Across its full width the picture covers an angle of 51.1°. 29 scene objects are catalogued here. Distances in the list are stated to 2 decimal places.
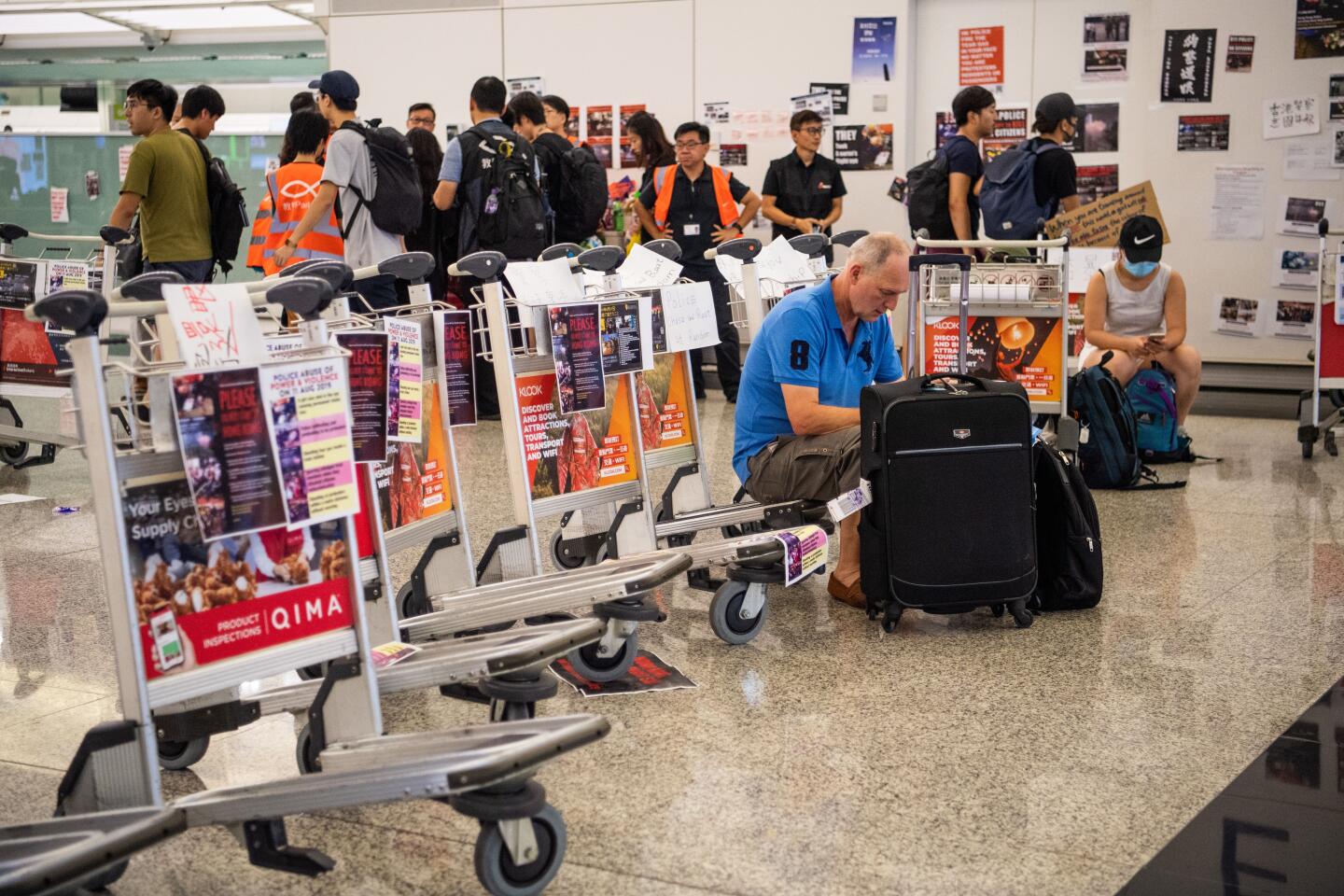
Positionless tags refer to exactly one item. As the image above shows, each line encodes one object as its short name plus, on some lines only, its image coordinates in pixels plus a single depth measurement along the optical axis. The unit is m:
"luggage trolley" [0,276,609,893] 2.13
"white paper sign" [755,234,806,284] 5.05
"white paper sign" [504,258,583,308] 3.82
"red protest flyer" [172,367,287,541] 2.27
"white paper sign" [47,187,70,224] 11.81
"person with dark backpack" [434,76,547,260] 7.01
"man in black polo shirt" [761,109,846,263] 8.55
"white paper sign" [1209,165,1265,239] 8.34
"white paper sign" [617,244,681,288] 4.42
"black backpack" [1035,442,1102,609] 4.03
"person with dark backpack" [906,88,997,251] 7.45
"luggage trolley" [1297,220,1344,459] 6.34
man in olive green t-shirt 6.29
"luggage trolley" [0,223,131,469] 5.88
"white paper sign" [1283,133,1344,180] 8.19
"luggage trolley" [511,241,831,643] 3.73
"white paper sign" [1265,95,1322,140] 8.19
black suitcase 3.77
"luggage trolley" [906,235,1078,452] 6.14
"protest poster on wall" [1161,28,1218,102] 8.32
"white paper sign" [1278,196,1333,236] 8.24
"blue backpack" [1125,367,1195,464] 6.28
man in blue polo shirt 4.04
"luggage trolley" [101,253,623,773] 2.65
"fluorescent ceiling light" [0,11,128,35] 11.16
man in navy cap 5.89
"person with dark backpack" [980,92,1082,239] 7.14
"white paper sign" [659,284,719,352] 4.31
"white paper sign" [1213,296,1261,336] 8.46
